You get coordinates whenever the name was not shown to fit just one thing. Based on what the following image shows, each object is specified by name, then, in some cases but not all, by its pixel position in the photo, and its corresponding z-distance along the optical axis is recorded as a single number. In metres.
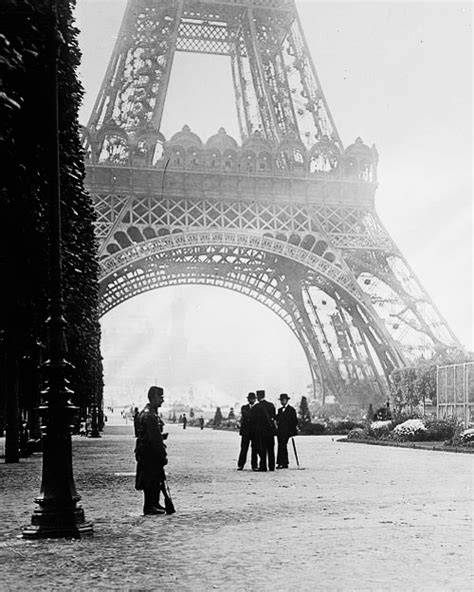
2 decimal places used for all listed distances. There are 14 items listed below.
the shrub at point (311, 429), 53.31
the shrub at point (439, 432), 37.62
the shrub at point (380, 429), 41.38
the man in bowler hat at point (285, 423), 25.58
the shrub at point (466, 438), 31.78
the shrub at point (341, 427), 53.88
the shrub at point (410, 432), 37.72
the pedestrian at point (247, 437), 24.56
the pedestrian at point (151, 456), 14.48
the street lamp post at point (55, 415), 12.20
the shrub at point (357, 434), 42.50
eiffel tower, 58.03
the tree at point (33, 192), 14.20
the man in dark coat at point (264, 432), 24.30
